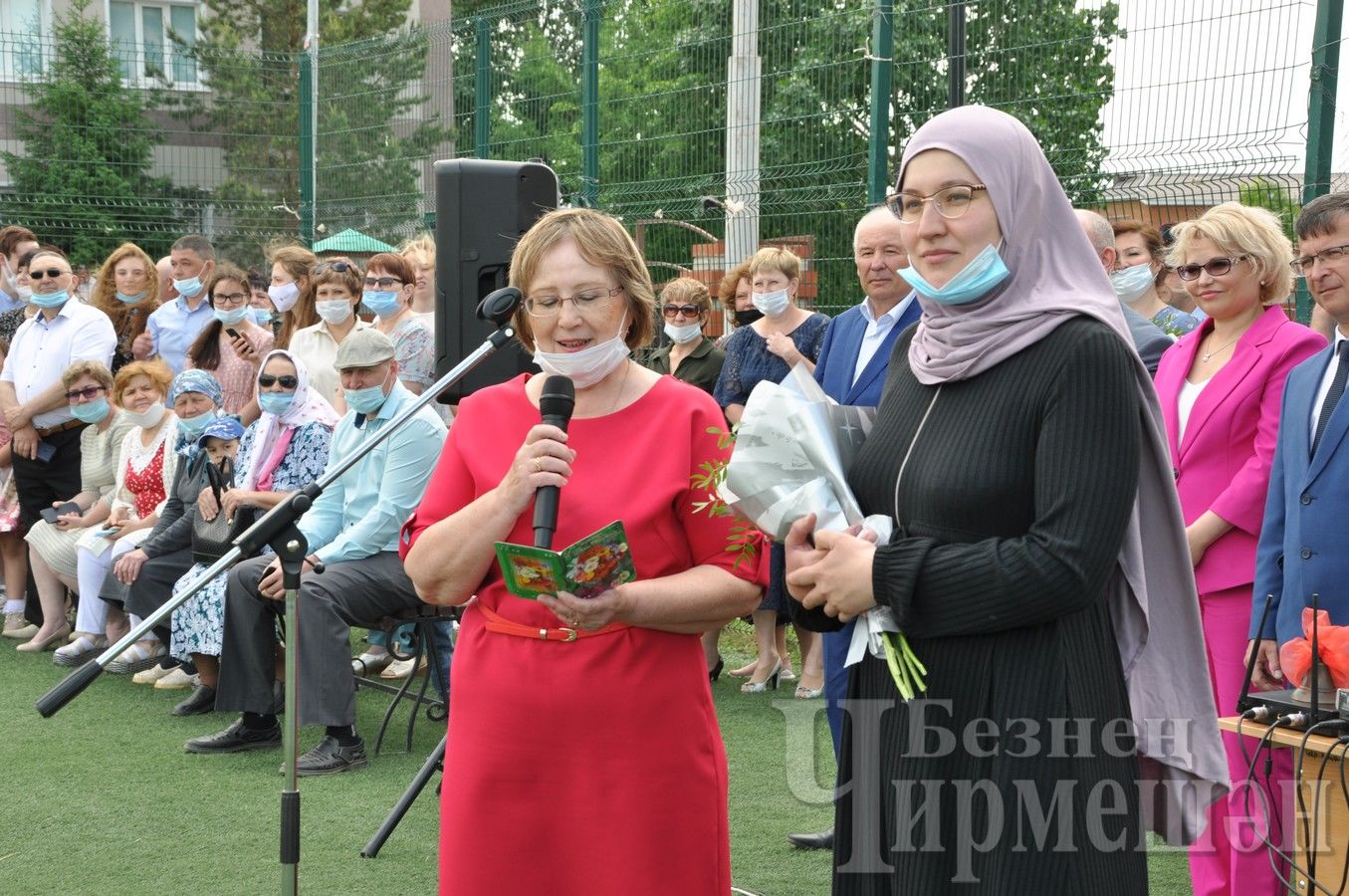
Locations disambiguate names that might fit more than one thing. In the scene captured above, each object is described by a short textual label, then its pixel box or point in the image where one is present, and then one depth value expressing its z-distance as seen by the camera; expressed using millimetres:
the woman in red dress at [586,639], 2900
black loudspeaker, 5332
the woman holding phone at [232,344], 9594
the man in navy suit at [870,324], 4832
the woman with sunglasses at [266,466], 7531
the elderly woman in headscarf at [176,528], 8297
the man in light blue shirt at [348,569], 6602
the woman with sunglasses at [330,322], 8883
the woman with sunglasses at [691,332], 8484
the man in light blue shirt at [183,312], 10336
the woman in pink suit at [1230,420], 4246
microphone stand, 3303
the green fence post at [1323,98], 5781
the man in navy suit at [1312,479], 3871
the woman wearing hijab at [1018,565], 2336
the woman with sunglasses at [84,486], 9352
